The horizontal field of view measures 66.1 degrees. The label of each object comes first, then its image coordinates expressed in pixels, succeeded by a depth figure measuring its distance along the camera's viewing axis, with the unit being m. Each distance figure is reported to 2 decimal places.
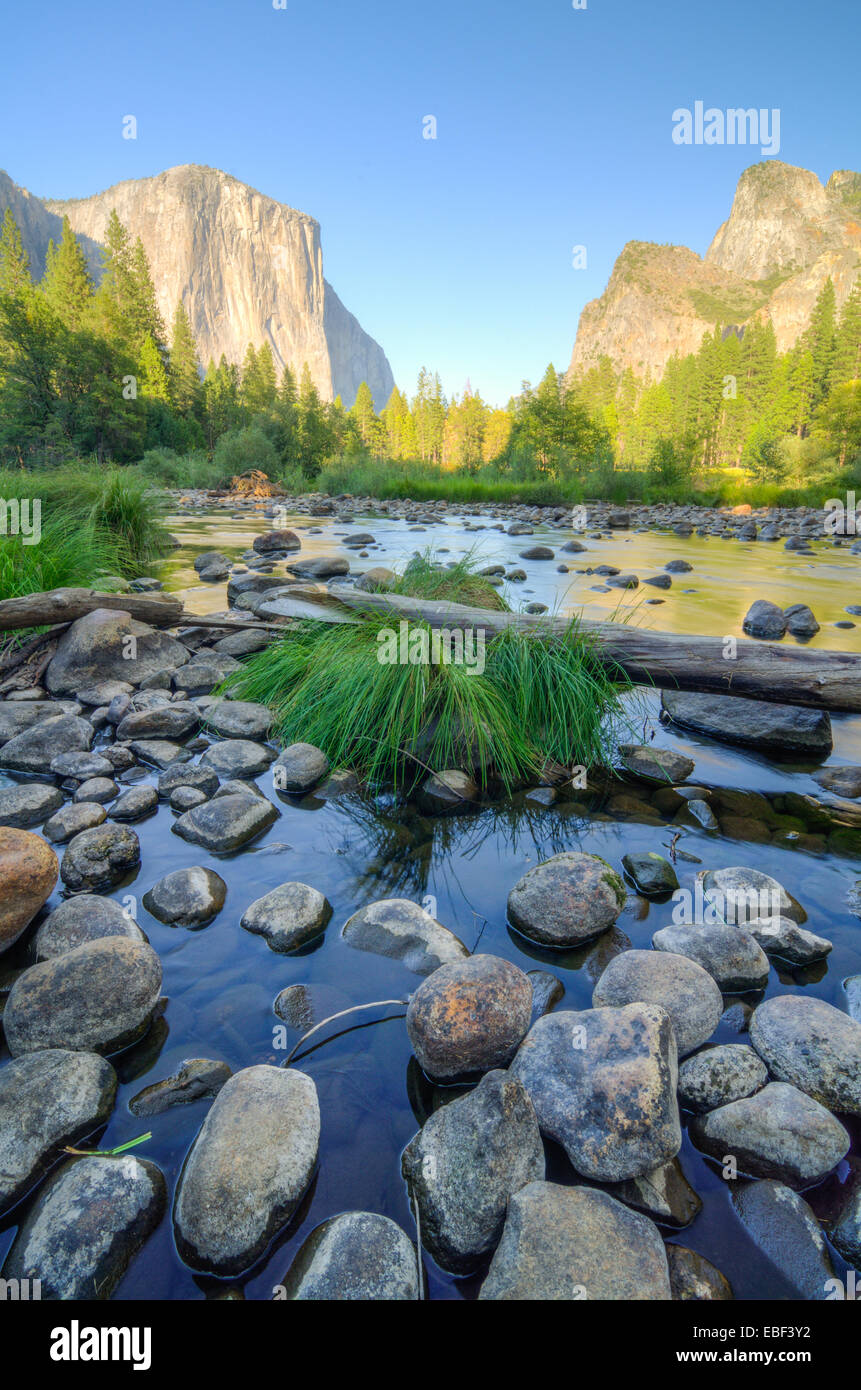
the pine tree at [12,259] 41.75
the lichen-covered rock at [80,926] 2.11
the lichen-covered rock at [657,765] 3.67
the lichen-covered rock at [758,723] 4.06
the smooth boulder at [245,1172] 1.34
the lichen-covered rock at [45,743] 3.51
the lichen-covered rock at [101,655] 4.60
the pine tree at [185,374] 44.28
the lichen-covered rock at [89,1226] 1.27
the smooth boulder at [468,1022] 1.73
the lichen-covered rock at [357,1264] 1.26
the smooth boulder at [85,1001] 1.78
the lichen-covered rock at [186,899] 2.38
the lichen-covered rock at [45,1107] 1.46
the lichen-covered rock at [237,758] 3.54
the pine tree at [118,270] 43.53
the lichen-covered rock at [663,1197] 1.46
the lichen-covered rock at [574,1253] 1.25
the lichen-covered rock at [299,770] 3.42
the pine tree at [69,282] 40.59
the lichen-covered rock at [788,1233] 1.35
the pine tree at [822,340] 53.62
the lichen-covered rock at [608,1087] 1.50
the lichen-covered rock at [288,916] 2.29
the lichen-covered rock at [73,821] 2.85
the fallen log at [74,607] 4.53
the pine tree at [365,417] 63.66
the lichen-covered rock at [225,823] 2.88
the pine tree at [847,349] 53.38
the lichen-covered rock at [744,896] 2.44
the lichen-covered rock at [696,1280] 1.31
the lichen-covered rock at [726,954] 2.10
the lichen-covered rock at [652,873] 2.66
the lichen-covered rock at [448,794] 3.40
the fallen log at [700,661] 3.78
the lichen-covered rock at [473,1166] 1.39
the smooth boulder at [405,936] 2.22
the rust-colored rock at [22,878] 2.11
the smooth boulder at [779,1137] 1.54
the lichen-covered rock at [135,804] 3.09
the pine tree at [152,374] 39.28
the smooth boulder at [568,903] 2.33
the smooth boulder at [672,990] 1.85
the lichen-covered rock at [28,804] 2.97
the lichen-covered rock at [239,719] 4.00
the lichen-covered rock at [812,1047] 1.71
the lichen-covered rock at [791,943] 2.26
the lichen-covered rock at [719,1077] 1.71
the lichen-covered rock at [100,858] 2.58
